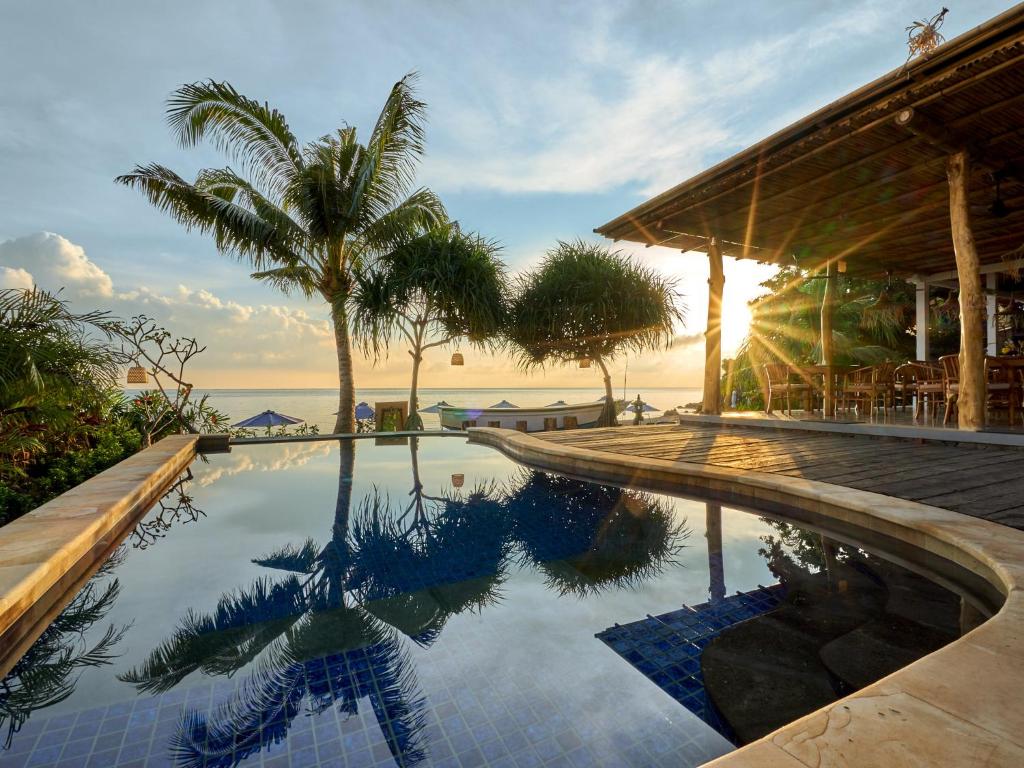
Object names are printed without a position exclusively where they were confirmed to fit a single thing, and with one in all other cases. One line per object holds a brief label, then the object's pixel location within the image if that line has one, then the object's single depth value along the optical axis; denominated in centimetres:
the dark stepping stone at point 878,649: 190
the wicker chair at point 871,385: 775
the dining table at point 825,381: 830
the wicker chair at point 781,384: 875
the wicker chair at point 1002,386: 657
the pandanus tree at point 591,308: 1324
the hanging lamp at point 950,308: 1282
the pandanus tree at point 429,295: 1187
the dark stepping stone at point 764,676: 171
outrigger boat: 1455
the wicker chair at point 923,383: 736
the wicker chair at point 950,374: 677
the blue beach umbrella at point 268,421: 1455
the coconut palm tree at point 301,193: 991
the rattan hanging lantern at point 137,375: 922
